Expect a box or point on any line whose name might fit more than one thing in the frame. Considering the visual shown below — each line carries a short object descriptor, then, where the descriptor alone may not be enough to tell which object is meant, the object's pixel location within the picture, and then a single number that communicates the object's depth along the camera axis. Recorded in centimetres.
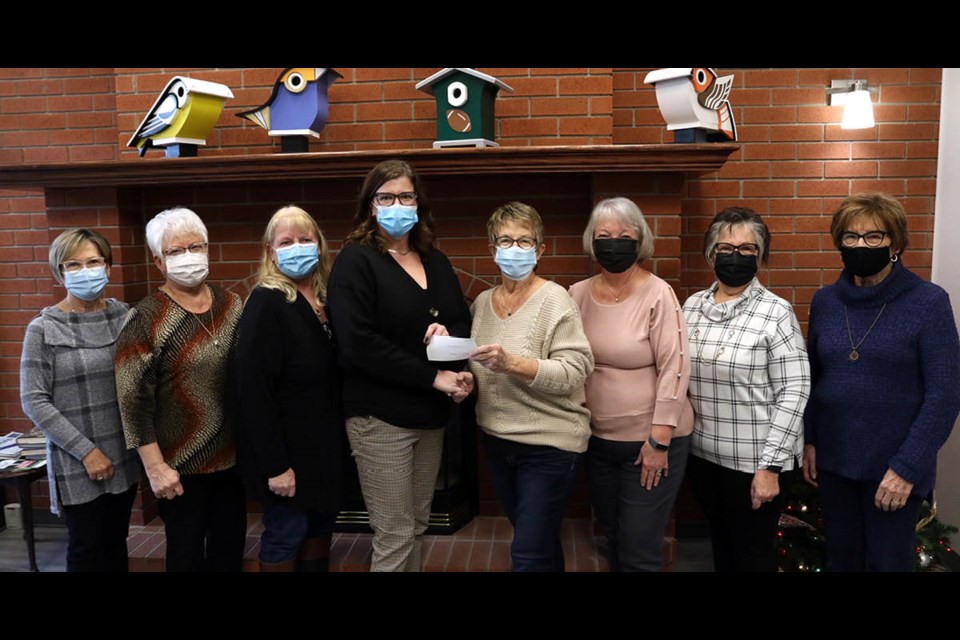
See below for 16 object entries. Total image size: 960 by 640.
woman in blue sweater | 200
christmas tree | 263
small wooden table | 279
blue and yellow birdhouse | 284
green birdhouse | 279
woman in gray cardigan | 212
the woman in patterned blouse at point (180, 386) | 209
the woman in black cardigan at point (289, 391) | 208
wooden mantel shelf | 274
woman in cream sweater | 211
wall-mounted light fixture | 300
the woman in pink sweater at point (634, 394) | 215
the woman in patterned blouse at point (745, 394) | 212
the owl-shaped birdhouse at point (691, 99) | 267
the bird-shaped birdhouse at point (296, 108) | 290
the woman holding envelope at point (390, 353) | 206
